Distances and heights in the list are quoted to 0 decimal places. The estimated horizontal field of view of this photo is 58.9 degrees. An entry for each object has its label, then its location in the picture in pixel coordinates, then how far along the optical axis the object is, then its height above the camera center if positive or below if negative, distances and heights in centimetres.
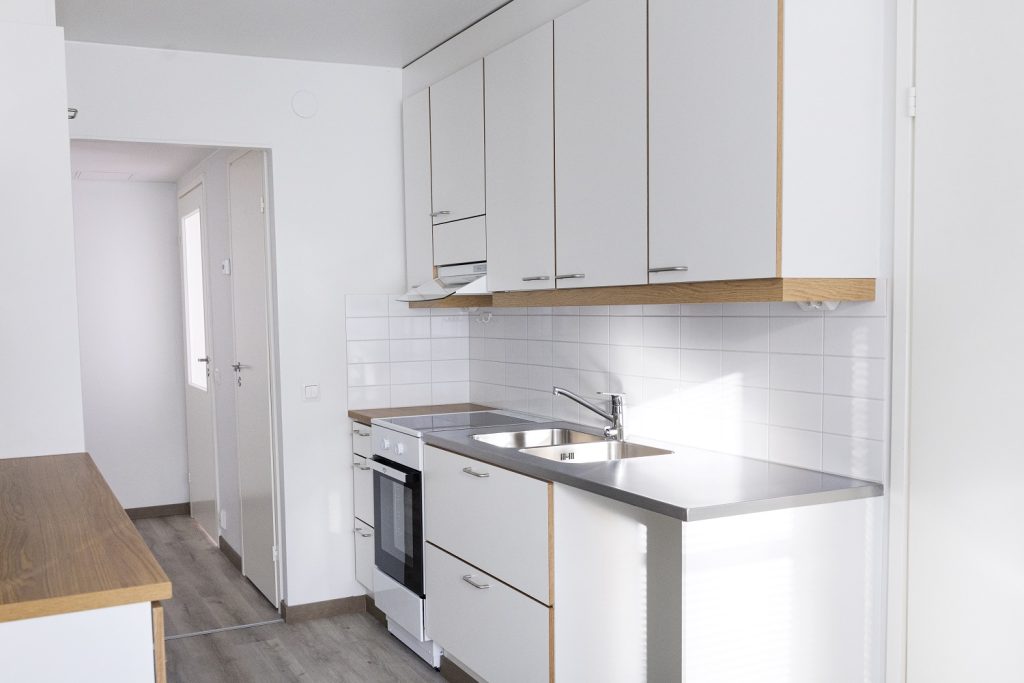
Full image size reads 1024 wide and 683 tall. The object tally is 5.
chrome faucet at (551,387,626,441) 314 -40
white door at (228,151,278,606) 424 -33
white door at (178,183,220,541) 559 -44
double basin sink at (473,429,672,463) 311 -53
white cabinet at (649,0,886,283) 210 +38
